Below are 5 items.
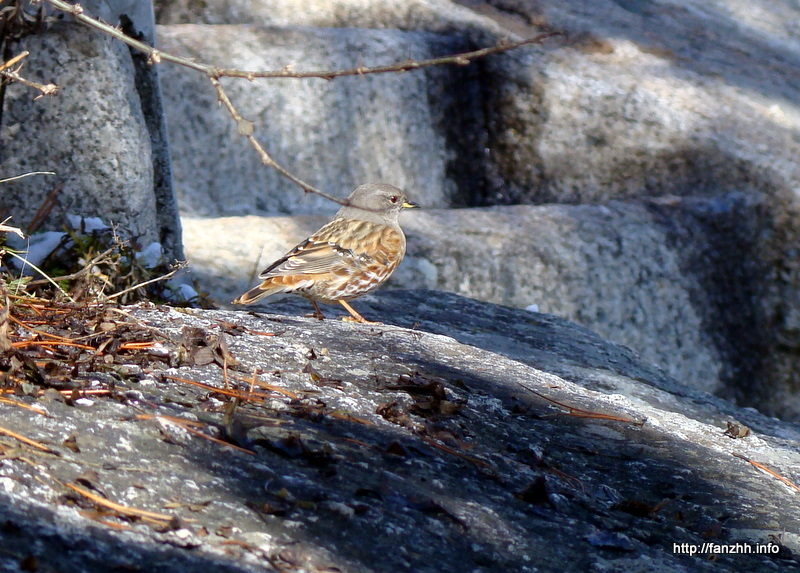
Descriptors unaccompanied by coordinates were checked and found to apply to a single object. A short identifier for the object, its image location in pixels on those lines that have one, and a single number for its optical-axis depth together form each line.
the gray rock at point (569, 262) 16.92
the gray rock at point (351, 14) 22.41
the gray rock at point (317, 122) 19.55
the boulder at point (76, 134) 10.46
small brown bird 10.95
